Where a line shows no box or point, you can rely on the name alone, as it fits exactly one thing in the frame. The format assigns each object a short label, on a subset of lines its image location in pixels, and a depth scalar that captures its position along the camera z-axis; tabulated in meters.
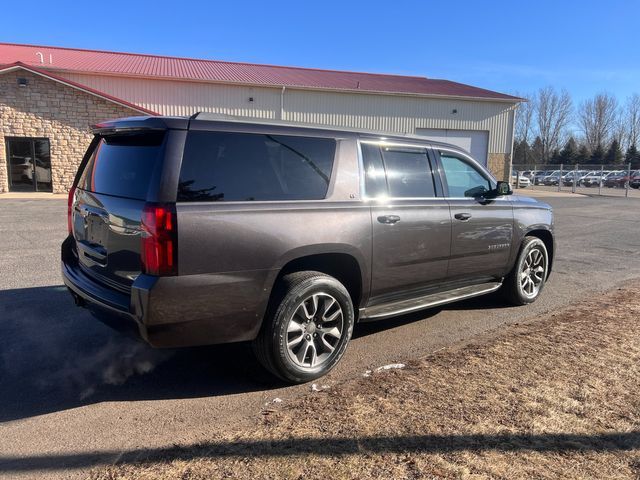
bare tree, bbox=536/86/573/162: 86.62
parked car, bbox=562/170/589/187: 49.88
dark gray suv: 3.20
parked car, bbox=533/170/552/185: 50.90
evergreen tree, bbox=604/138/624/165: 75.31
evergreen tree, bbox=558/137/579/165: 78.25
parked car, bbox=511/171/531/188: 40.77
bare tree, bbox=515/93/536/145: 87.62
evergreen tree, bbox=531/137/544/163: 88.00
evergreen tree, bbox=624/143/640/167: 71.89
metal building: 20.79
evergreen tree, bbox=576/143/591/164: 78.56
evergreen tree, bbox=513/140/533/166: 86.94
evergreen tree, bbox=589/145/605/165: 77.00
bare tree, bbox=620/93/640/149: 85.85
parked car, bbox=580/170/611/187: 49.34
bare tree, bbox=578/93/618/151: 85.94
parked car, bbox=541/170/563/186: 49.84
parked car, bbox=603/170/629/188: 46.86
